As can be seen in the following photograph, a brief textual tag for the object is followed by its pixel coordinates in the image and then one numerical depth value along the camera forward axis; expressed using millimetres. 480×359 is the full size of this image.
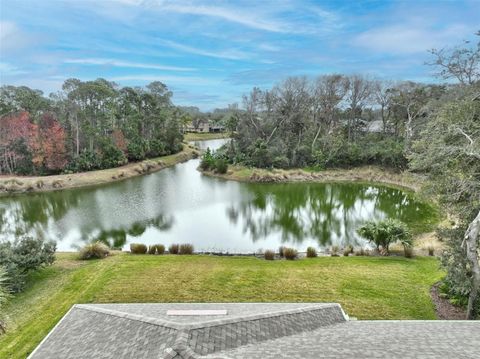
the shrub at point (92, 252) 13891
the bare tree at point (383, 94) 39312
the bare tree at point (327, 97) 40500
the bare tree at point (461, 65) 10289
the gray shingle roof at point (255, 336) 4711
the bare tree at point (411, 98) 37625
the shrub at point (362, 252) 14565
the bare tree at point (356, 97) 40344
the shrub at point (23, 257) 10711
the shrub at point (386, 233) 14098
